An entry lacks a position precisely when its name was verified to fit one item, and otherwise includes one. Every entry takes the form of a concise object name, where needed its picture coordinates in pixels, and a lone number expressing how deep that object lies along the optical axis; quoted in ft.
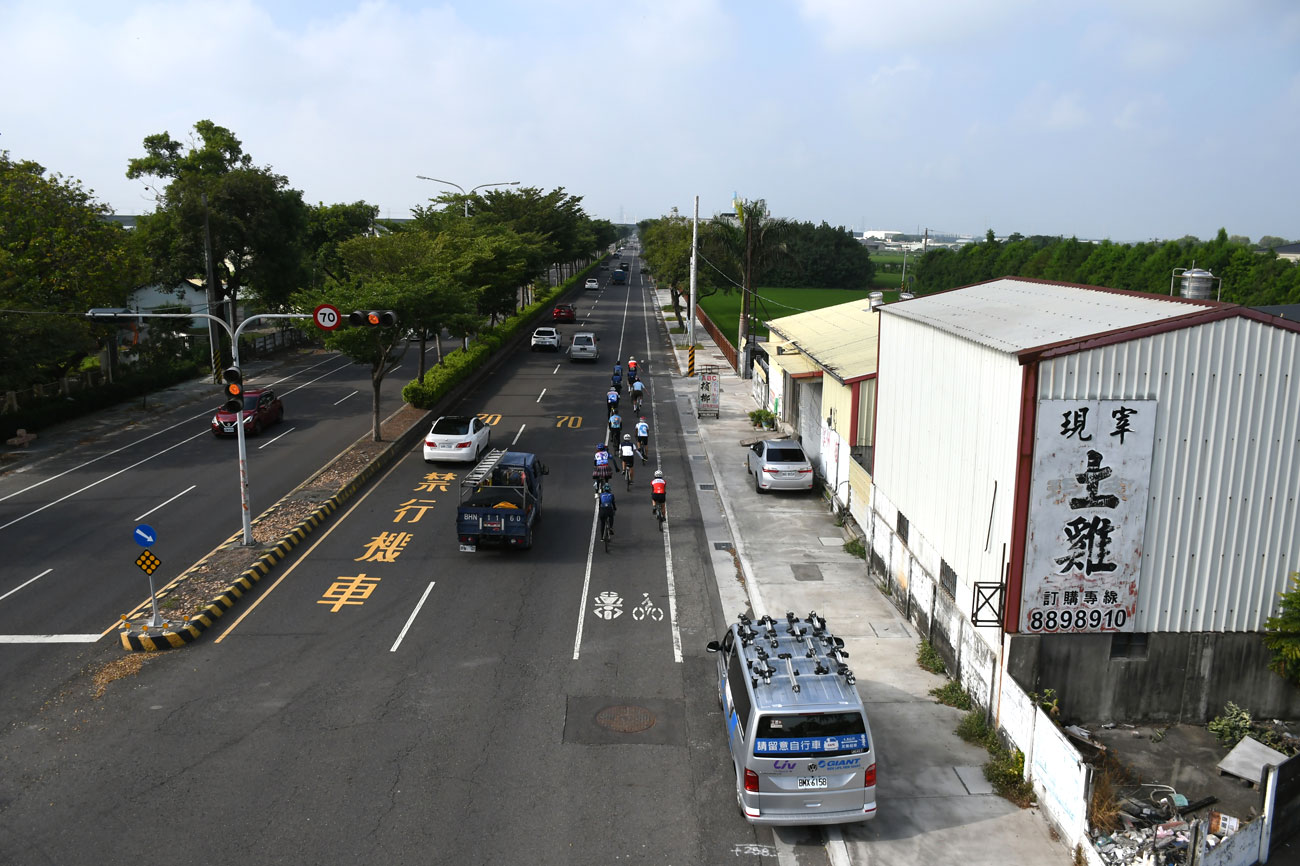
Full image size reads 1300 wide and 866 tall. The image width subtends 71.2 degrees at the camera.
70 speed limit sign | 78.33
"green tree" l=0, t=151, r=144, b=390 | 106.32
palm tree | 180.45
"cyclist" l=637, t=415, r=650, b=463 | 100.17
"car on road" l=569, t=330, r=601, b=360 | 176.04
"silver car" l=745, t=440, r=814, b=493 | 86.48
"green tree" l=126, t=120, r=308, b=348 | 165.89
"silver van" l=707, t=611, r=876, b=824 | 34.63
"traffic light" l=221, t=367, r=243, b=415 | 67.46
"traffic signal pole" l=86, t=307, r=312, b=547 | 68.23
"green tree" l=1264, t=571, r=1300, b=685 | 41.29
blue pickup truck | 67.00
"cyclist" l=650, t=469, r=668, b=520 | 76.43
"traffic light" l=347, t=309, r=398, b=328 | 73.05
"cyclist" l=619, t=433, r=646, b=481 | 89.15
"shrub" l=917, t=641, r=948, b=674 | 50.37
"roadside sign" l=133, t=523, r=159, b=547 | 54.44
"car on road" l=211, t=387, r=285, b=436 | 109.81
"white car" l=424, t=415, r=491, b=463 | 96.27
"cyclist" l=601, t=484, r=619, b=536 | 69.92
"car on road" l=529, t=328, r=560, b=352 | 190.90
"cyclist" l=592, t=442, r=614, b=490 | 80.53
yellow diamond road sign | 52.90
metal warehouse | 40.11
